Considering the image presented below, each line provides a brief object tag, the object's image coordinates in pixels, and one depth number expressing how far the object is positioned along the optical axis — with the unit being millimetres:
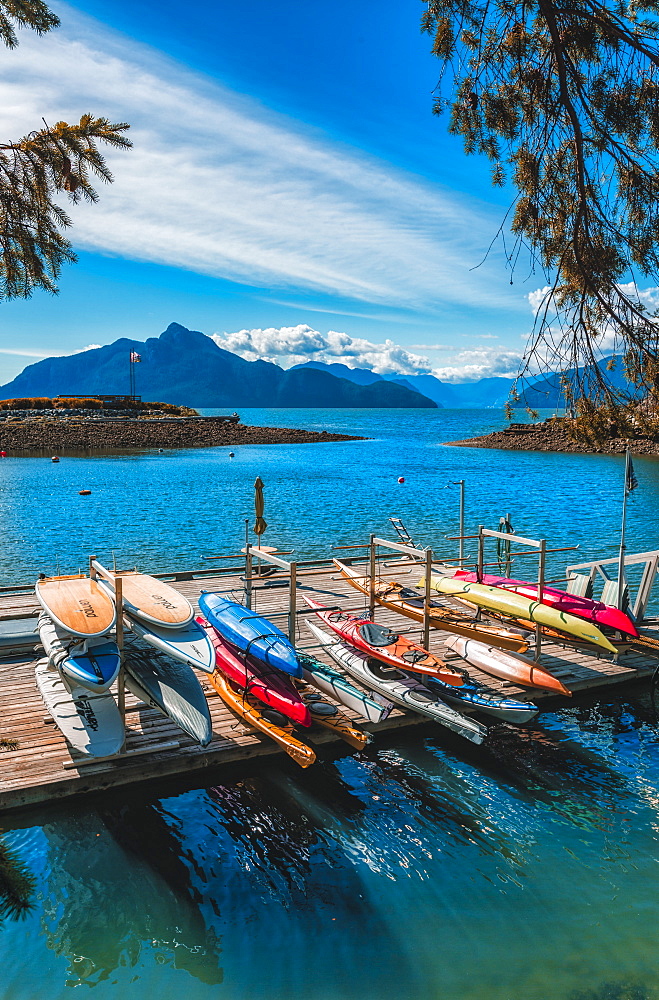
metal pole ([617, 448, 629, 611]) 13609
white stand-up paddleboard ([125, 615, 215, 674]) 9172
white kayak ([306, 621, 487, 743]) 9945
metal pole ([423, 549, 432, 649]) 12031
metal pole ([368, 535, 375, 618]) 13742
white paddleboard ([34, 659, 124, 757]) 9023
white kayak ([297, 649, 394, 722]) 10266
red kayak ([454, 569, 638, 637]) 12925
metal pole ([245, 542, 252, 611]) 13356
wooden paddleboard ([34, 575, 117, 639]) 9820
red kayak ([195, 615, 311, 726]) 9820
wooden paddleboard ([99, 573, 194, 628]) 10164
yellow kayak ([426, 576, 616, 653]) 12320
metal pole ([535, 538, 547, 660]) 12484
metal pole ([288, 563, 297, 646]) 11516
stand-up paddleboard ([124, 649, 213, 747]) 9094
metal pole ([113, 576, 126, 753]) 9102
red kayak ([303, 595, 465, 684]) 11312
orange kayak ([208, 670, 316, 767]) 9016
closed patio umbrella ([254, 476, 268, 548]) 14594
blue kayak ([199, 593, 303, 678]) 10422
